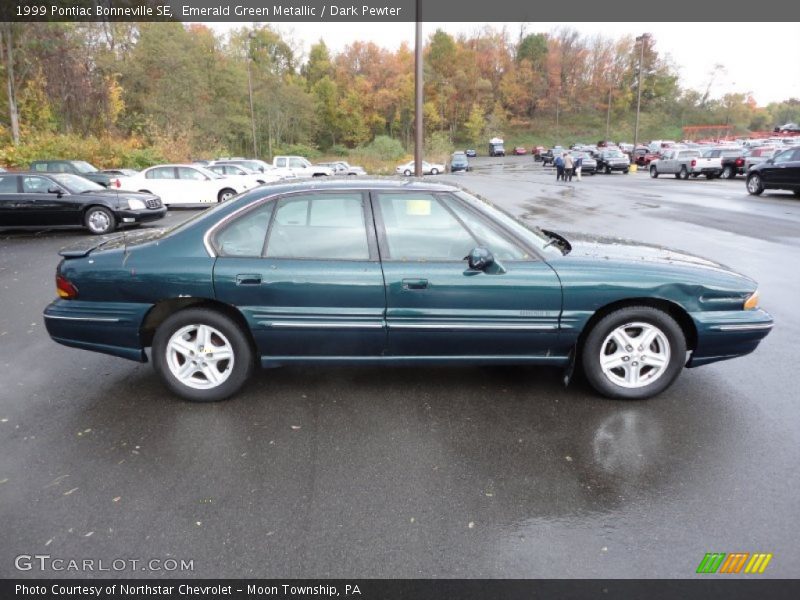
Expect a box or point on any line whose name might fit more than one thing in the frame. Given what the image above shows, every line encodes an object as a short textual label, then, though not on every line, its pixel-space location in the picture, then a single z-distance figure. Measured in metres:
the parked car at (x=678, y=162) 31.47
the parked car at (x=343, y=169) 36.72
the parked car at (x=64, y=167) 22.21
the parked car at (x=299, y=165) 31.42
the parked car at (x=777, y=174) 18.25
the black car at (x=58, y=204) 12.16
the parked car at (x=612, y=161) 39.09
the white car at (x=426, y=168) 42.02
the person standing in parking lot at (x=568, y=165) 31.05
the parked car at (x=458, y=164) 49.09
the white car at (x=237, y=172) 20.22
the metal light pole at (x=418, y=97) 14.61
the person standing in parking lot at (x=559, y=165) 31.21
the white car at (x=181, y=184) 18.14
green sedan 3.79
